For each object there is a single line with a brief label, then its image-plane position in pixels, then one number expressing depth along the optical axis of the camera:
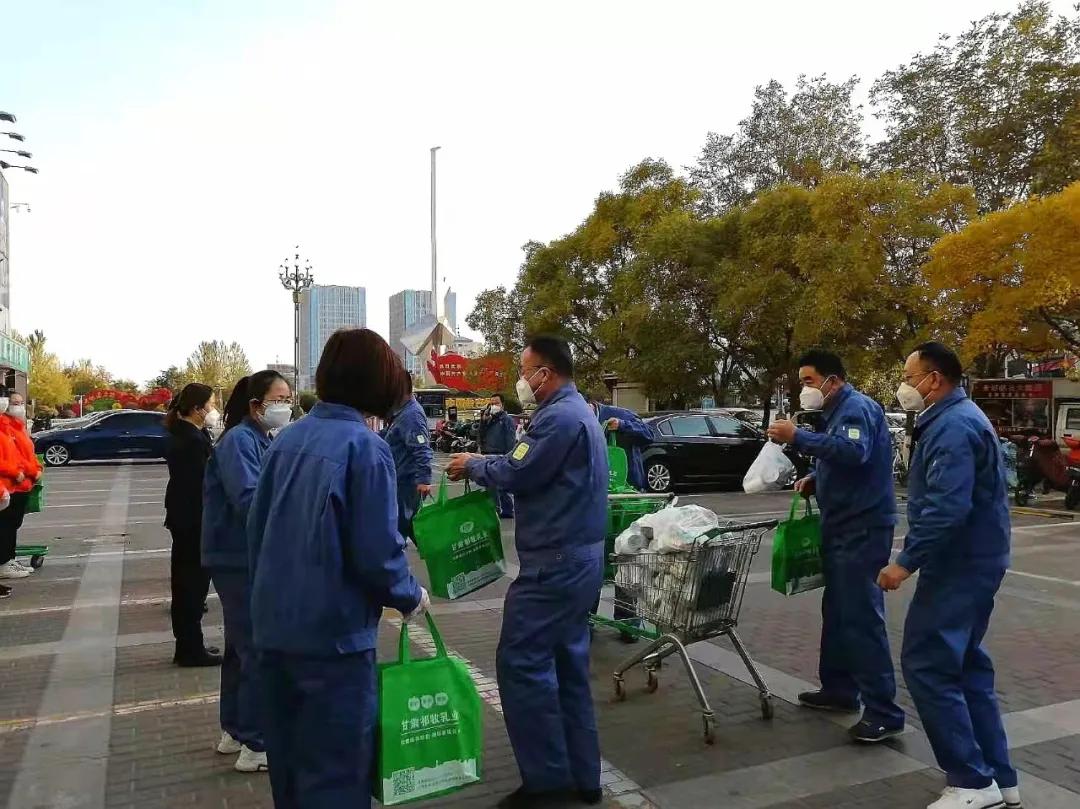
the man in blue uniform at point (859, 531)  4.27
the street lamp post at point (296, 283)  30.36
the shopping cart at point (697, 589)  4.31
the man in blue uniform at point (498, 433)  12.79
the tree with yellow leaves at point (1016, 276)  14.05
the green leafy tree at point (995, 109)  18.84
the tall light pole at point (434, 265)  52.72
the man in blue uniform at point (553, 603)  3.55
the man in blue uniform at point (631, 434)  7.27
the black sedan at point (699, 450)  16.67
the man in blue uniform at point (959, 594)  3.45
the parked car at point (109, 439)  23.88
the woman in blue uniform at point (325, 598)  2.45
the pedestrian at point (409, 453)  8.03
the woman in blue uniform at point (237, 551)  3.89
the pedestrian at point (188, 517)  5.54
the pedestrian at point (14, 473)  7.55
